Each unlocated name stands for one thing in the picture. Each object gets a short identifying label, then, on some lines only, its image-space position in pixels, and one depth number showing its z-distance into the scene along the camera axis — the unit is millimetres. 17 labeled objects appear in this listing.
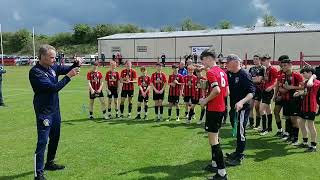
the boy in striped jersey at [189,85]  14805
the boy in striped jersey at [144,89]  15366
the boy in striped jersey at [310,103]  10000
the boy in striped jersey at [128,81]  15469
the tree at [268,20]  99619
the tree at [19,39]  102312
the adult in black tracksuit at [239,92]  8555
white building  50562
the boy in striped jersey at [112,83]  15562
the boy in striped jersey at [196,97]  14547
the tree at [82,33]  98900
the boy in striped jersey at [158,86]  15148
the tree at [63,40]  101562
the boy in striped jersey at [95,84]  15383
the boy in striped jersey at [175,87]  15139
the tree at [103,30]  98125
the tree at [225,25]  104500
